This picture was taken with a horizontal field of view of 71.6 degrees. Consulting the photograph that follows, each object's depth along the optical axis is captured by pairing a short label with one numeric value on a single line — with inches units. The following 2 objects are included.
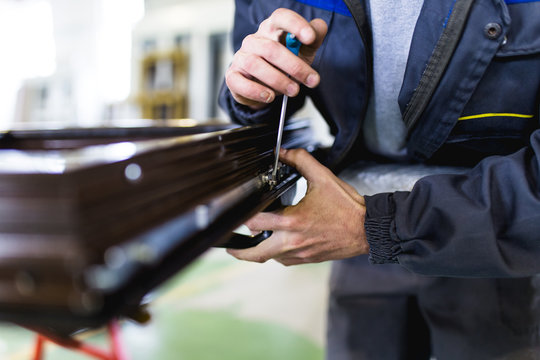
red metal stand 49.7
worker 21.2
